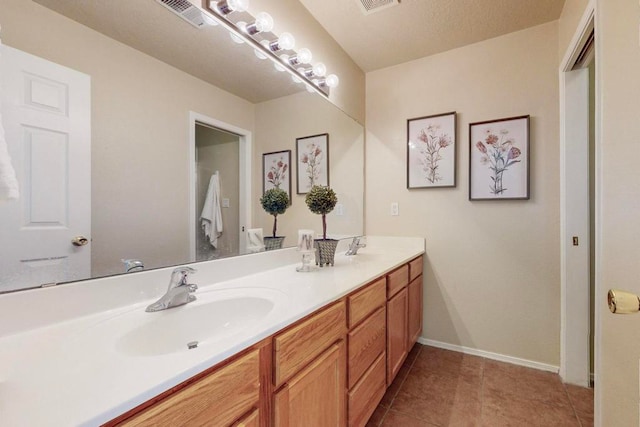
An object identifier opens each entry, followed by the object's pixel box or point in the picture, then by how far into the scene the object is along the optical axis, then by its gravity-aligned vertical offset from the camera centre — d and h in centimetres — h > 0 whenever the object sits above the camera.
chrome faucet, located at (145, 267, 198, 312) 91 -27
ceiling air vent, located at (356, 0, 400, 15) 172 +131
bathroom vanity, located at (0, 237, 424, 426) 50 -33
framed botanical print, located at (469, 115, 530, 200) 194 +39
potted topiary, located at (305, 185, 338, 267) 165 +3
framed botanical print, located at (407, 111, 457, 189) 217 +50
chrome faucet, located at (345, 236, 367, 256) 206 -26
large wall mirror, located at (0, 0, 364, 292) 77 +28
